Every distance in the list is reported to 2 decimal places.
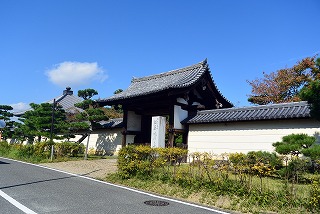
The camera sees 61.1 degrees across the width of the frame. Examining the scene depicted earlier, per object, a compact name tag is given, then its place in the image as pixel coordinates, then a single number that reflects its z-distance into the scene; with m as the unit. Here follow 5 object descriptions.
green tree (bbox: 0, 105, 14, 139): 32.69
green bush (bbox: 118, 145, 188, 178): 9.84
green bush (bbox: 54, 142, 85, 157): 19.42
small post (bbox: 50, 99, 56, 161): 20.72
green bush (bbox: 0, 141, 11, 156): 24.82
